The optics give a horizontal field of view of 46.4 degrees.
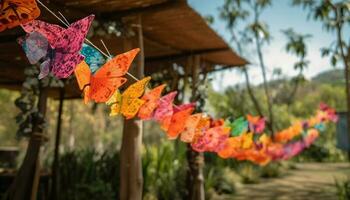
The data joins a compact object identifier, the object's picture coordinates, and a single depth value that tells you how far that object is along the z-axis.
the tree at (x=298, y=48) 13.23
